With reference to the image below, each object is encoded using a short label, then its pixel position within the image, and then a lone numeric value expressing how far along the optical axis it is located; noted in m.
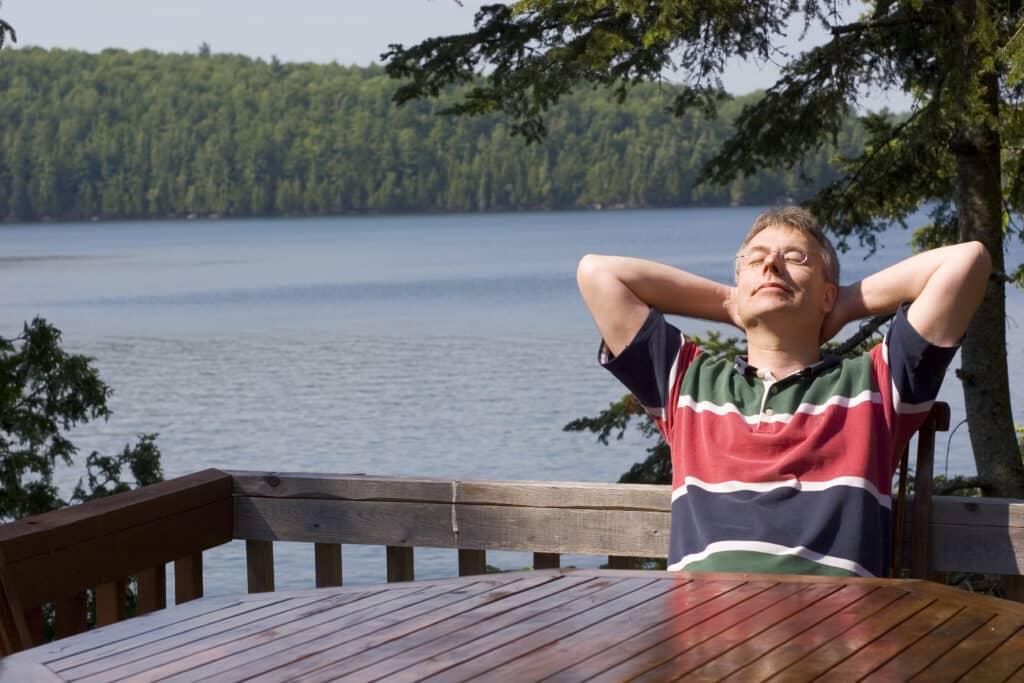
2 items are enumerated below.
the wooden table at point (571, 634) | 3.47
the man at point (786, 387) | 4.74
